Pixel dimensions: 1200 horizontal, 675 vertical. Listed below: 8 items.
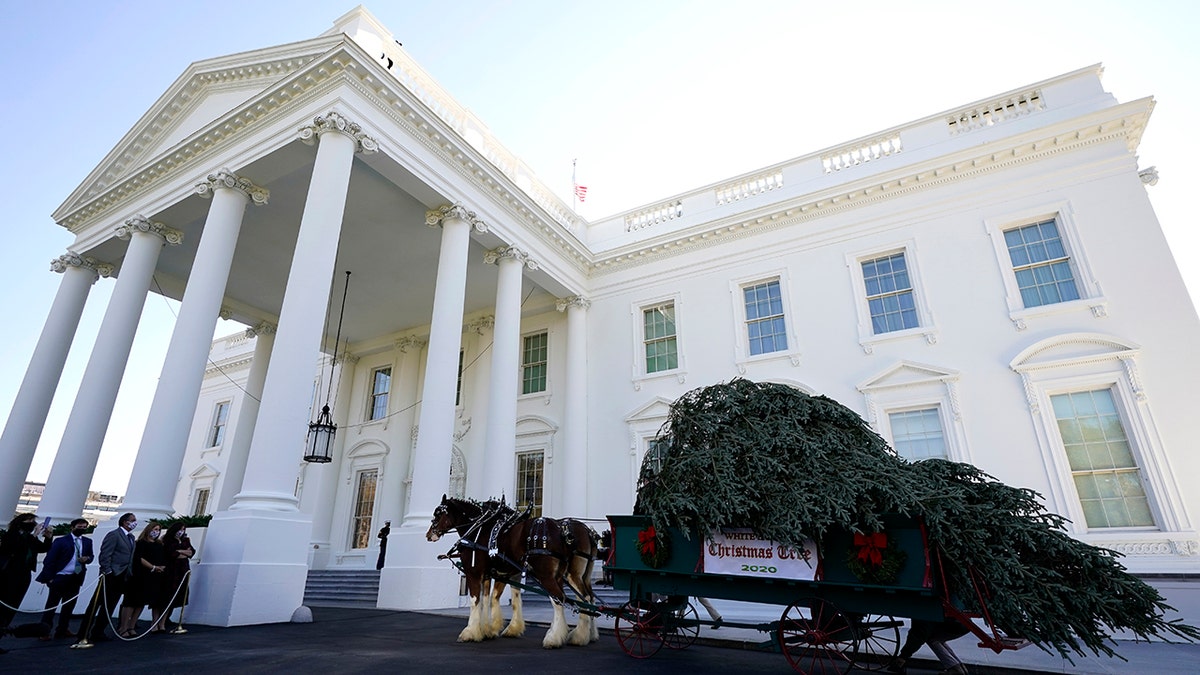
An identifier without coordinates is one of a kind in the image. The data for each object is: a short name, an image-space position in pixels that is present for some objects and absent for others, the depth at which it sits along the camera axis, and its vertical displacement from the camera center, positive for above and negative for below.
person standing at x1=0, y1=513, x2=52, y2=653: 6.08 -0.20
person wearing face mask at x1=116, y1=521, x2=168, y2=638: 6.26 -0.48
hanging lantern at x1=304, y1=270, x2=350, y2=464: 12.38 +2.03
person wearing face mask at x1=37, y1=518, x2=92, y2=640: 6.46 -0.37
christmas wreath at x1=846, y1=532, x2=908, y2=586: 3.93 -0.17
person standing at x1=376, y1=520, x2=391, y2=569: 13.94 -0.30
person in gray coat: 5.98 -0.34
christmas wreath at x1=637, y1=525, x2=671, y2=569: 4.89 -0.10
